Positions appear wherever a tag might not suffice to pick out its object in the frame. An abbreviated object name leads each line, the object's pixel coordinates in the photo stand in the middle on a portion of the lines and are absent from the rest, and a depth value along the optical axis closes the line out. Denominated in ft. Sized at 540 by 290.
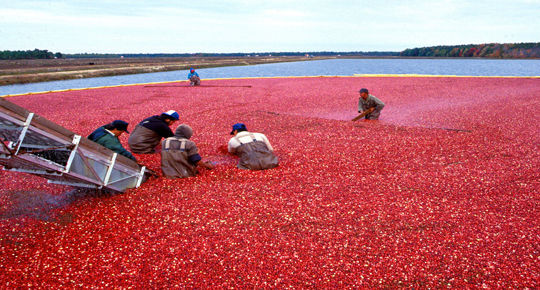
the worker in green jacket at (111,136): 19.22
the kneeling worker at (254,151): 22.20
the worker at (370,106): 38.35
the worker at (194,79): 81.46
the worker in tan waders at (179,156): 20.38
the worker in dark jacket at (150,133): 24.08
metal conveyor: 11.85
